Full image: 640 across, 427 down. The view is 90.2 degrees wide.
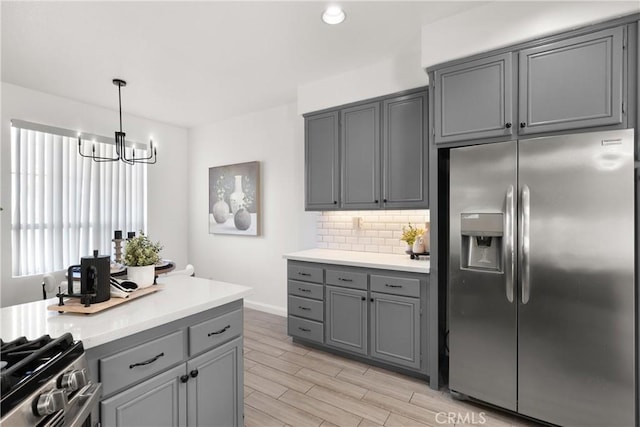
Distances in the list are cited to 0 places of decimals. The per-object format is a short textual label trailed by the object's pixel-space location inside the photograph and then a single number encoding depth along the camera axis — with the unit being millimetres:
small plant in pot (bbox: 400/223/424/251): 3055
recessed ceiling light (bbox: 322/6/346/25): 2295
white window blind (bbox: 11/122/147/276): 3580
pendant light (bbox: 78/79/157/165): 3336
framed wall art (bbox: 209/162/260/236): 4535
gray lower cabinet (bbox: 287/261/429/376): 2611
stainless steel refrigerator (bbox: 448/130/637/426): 1824
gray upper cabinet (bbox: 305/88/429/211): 2898
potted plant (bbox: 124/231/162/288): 1743
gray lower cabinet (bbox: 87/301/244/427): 1268
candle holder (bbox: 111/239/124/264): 2477
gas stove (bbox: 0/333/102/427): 797
